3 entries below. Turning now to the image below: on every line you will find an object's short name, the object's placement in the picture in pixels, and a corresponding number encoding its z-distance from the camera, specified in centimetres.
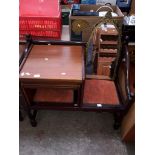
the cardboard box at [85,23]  163
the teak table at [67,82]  133
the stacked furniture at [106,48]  188
